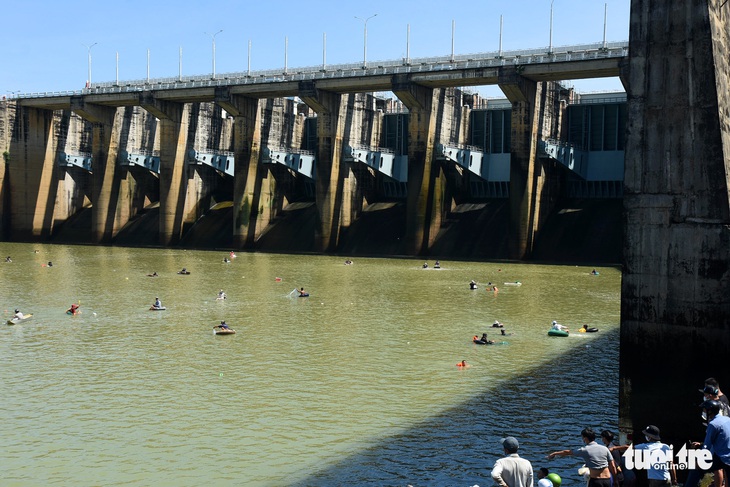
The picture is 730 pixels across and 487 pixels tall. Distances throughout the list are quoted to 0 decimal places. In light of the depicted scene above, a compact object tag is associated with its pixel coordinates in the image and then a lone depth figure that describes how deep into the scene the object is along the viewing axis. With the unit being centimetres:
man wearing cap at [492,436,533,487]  1377
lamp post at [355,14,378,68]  8921
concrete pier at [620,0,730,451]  2078
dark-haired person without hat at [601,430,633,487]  1561
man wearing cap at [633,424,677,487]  1473
